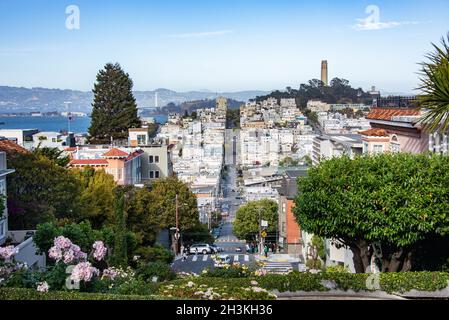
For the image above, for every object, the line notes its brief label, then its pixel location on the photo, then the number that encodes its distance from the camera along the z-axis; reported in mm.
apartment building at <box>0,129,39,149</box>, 59844
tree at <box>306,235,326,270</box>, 30514
